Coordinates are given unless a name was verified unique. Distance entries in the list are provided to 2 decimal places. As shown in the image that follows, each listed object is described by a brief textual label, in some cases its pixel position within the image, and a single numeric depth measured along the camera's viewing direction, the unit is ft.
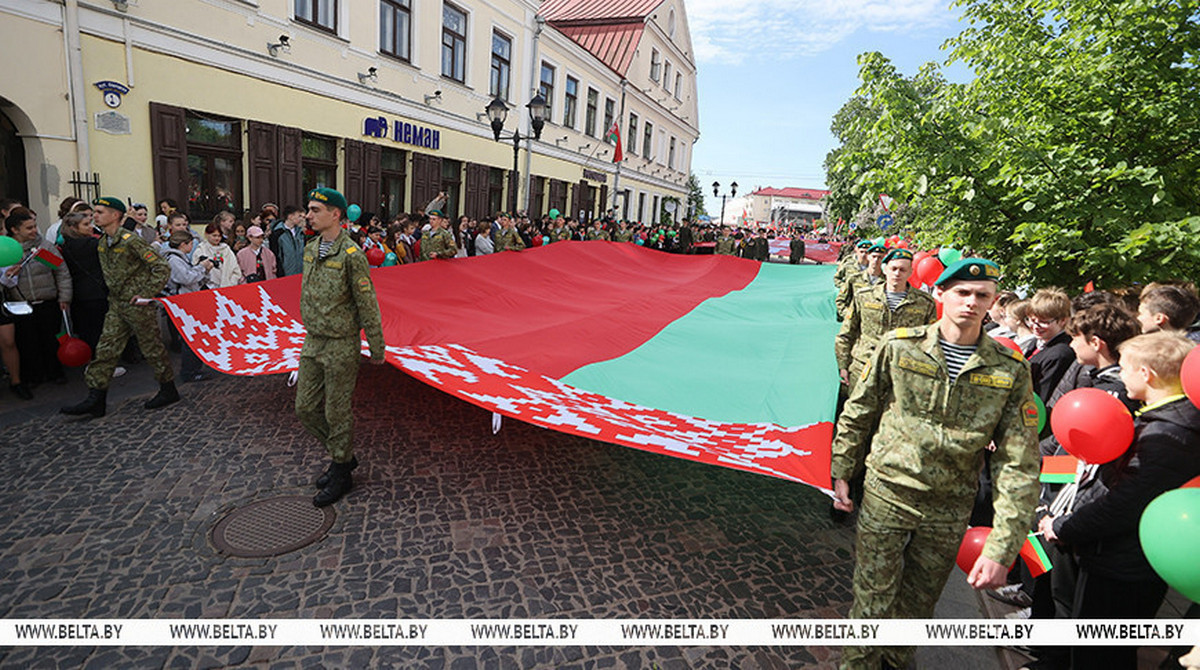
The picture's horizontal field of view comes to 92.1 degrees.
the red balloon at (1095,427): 8.14
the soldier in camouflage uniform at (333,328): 13.65
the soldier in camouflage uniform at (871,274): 18.28
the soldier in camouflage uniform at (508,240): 40.14
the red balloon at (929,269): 21.88
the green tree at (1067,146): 15.12
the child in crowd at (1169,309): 10.92
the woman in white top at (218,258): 22.90
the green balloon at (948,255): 20.81
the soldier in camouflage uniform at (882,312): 15.03
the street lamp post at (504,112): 39.45
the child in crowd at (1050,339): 13.19
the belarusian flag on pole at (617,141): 72.52
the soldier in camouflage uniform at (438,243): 31.86
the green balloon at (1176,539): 6.70
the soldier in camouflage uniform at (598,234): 57.77
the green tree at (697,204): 176.58
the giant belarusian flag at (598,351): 12.60
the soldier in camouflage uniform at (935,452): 7.96
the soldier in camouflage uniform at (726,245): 71.92
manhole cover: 11.98
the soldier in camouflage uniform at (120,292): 17.50
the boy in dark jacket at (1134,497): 7.79
